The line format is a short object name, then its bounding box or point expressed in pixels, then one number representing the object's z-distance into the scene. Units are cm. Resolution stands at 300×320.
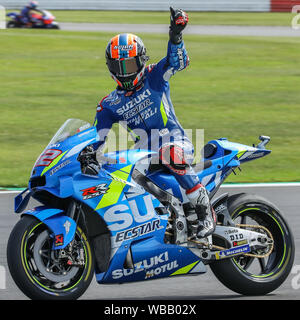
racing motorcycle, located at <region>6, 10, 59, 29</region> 6166
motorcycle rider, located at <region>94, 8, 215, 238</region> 1125
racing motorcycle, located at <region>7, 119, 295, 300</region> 1029
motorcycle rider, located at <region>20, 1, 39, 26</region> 6137
